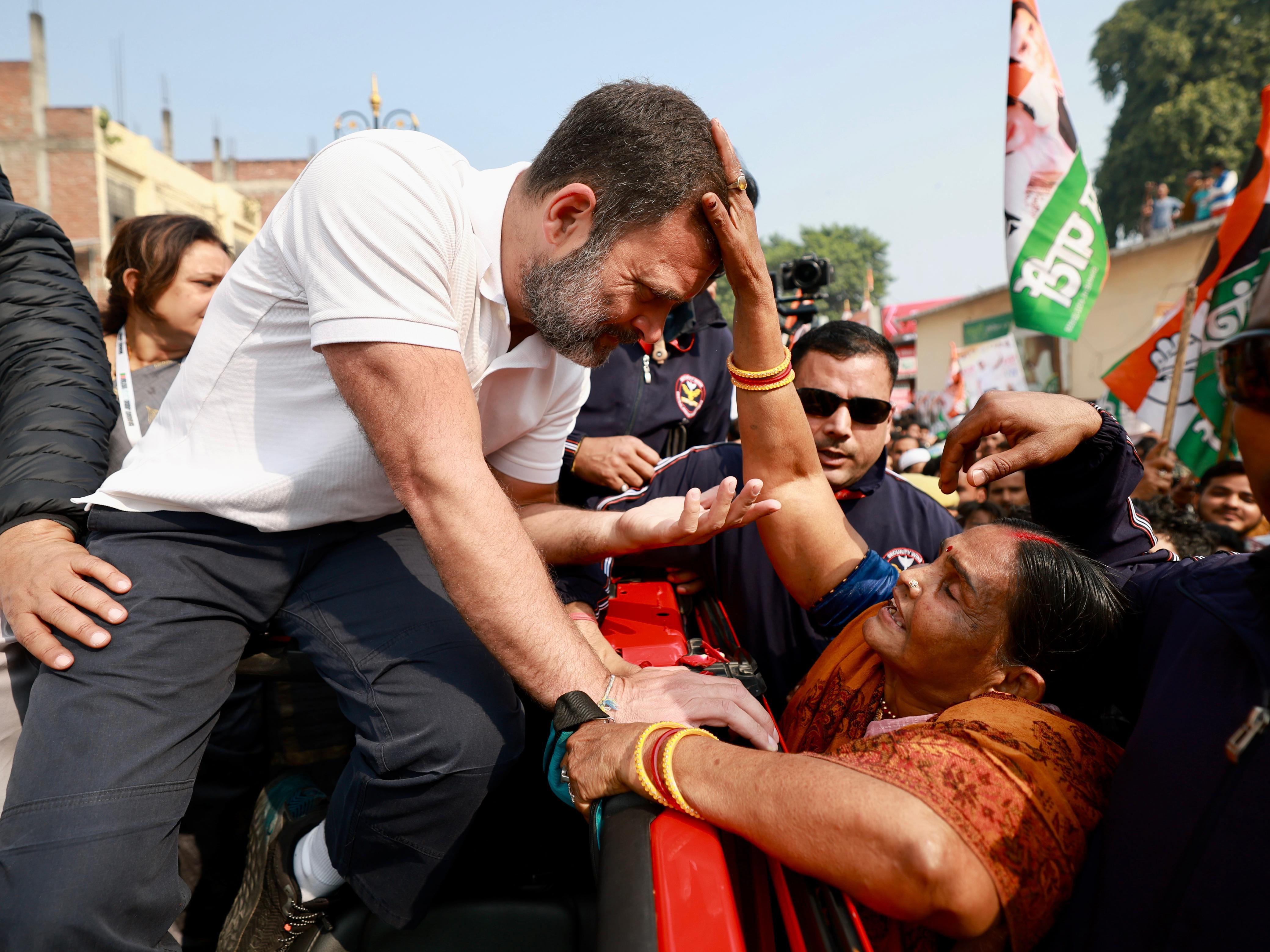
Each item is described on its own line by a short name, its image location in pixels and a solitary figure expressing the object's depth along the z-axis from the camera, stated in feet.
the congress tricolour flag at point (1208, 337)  14.11
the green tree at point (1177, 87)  77.97
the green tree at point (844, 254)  199.41
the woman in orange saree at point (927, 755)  3.64
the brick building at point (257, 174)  114.52
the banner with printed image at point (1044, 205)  16.15
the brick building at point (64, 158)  67.41
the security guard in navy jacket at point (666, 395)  11.43
